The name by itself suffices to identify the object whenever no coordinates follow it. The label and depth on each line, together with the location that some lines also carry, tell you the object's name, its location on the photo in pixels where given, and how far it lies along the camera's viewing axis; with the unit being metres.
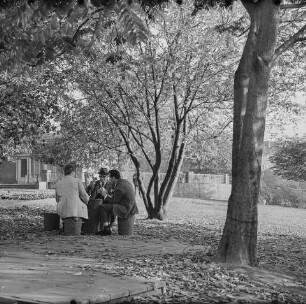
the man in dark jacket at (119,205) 13.27
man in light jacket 12.87
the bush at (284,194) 41.66
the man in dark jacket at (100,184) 15.04
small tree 18.83
